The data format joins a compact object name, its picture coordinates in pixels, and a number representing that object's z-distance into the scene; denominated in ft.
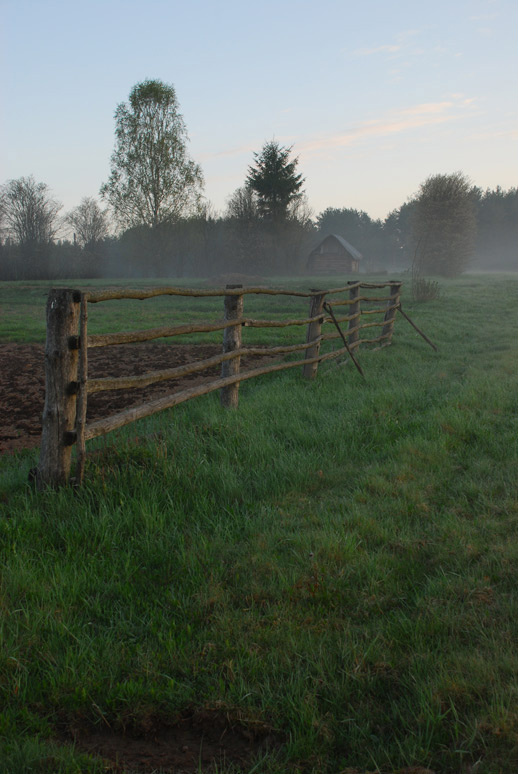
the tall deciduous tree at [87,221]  212.64
